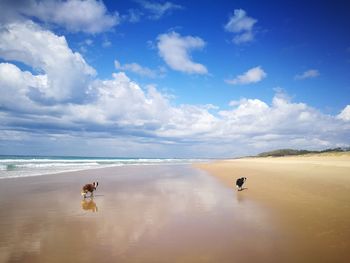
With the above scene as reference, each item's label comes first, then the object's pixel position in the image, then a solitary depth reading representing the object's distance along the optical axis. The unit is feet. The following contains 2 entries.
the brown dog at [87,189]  41.98
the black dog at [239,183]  51.88
